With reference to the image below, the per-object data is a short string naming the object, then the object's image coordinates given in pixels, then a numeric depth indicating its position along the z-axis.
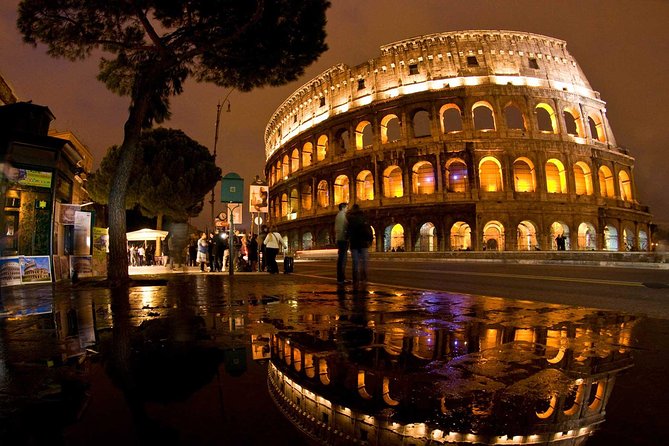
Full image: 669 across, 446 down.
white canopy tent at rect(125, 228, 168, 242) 26.84
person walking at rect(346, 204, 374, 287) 8.27
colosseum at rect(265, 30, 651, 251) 32.91
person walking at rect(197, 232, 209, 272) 18.34
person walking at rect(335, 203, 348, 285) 8.74
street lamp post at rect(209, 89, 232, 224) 27.66
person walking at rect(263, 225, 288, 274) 13.51
